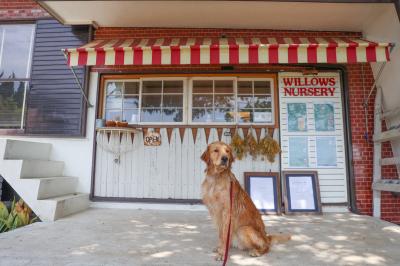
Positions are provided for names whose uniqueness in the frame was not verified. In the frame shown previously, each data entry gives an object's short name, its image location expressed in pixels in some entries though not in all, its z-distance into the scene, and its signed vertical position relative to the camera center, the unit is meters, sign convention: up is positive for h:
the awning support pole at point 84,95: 5.09 +1.37
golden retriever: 2.64 -0.37
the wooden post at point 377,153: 4.70 +0.32
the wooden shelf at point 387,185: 4.14 -0.21
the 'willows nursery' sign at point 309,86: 5.23 +1.59
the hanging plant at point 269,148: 4.96 +0.40
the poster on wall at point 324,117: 5.13 +1.00
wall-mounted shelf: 4.93 +0.71
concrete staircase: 4.09 -0.20
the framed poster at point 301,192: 4.74 -0.37
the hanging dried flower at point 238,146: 5.00 +0.43
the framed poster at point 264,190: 4.79 -0.34
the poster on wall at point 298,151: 5.06 +0.36
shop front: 5.07 +0.96
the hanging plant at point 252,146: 5.02 +0.43
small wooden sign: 5.24 +0.56
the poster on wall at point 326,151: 5.03 +0.36
